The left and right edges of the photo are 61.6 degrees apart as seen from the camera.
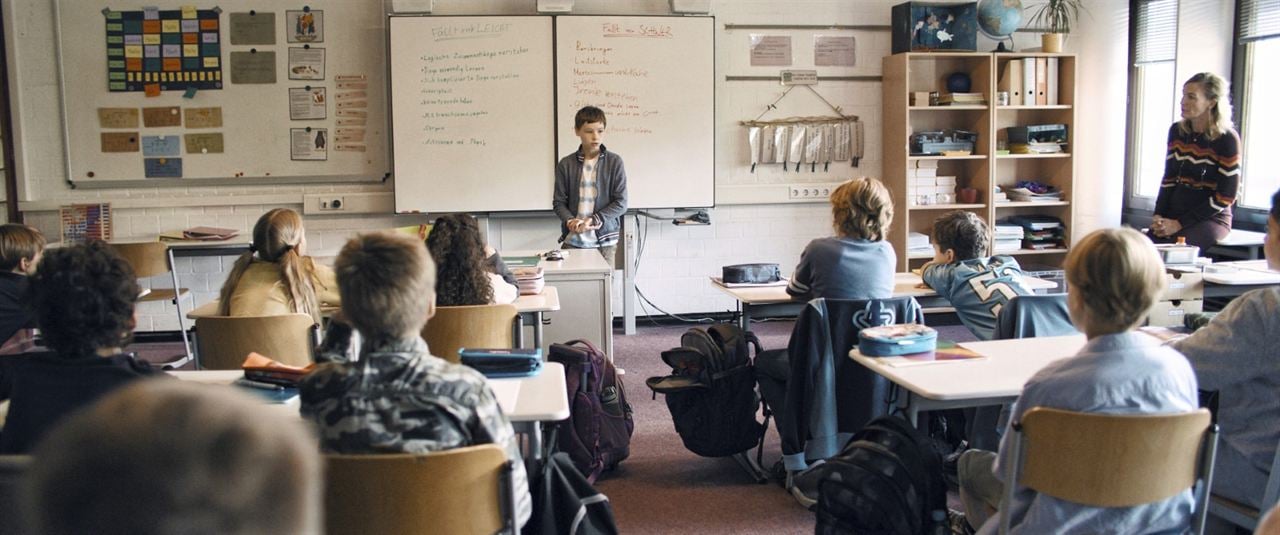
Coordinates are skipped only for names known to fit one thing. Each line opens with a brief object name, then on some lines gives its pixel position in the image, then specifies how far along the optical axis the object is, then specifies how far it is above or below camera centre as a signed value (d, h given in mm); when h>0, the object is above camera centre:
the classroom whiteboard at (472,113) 6609 +359
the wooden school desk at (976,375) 2652 -537
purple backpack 3877 -886
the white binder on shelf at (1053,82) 7144 +572
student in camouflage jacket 1950 -386
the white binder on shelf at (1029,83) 7059 +561
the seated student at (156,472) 672 -188
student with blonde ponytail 3588 -353
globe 7031 +994
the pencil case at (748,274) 4617 -452
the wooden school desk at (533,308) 3980 -510
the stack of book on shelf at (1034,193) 7285 -170
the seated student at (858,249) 3734 -281
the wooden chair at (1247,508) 2443 -819
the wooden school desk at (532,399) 2457 -547
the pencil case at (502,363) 2814 -505
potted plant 7086 +1012
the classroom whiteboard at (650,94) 6742 +479
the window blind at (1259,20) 5996 +835
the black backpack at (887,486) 2758 -823
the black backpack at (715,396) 3984 -843
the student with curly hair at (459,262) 3449 -297
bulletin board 6559 +501
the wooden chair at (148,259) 5812 -469
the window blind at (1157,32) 6830 +882
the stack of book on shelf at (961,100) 7031 +448
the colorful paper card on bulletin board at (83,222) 6539 -299
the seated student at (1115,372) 2170 -415
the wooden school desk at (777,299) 4227 -515
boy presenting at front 6121 -125
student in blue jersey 3770 -376
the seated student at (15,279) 3666 -362
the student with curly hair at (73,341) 2209 -355
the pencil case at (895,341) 3002 -484
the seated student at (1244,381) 2531 -513
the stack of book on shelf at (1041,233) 7344 -444
